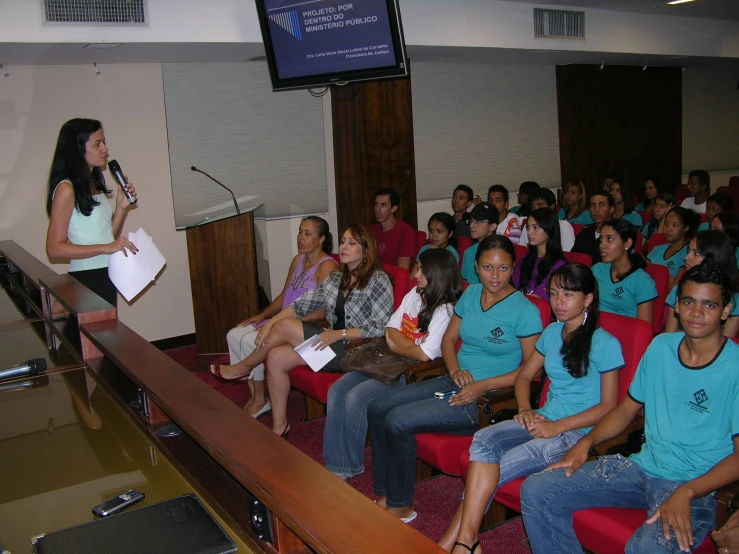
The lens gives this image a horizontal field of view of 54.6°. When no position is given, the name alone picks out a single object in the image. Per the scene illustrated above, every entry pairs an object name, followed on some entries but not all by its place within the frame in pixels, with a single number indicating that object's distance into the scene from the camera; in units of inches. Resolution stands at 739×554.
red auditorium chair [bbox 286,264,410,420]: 143.2
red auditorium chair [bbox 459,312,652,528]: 98.3
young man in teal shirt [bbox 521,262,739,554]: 81.4
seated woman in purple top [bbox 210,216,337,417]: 162.7
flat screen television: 185.6
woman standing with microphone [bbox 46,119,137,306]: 116.6
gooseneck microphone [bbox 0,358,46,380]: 94.7
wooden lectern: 202.7
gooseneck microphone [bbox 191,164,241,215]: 232.5
